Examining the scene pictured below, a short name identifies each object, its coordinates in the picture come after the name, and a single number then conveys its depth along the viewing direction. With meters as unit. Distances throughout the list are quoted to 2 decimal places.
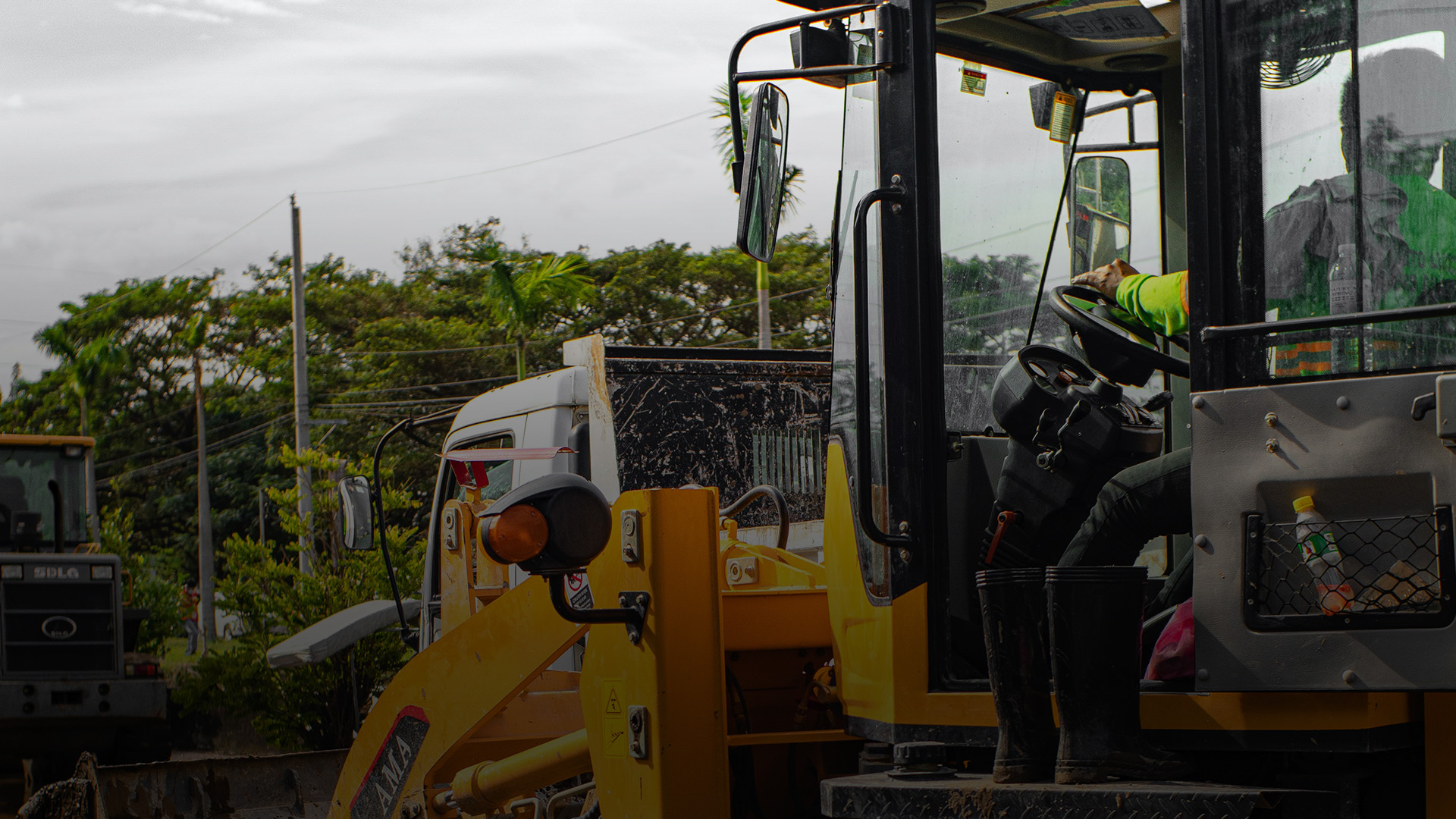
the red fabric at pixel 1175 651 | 2.86
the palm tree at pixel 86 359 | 39.41
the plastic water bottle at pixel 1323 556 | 2.46
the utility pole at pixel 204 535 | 30.86
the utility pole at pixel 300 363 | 22.11
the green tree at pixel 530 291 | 19.73
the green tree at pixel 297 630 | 11.93
